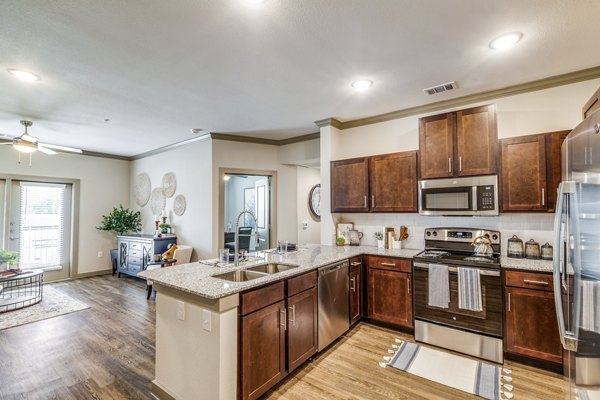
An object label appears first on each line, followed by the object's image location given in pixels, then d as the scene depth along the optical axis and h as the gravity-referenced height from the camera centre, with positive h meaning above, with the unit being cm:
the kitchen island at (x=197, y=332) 185 -87
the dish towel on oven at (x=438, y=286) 289 -82
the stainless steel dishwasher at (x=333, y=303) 283 -102
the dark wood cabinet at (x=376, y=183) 360 +32
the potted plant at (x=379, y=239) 399 -46
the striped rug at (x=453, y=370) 231 -149
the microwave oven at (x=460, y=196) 303 +12
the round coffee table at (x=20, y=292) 425 -146
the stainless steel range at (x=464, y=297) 272 -91
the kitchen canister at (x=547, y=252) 287 -47
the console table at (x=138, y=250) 545 -85
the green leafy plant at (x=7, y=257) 449 -78
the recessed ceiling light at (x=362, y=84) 306 +137
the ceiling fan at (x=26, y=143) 393 +93
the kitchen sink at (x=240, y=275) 252 -62
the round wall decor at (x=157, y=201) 617 +15
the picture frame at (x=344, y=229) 427 -34
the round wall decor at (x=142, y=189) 661 +45
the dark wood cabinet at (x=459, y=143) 302 +71
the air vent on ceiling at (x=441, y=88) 312 +135
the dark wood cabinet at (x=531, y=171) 275 +36
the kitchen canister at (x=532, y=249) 296 -45
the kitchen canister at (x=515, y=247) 306 -45
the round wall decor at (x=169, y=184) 588 +50
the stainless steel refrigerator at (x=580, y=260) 142 -30
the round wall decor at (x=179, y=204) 565 +6
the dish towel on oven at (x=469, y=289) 274 -81
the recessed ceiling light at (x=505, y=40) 223 +136
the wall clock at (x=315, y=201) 610 +12
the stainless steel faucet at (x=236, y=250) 259 -40
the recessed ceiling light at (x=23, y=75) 277 +135
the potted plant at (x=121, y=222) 641 -32
